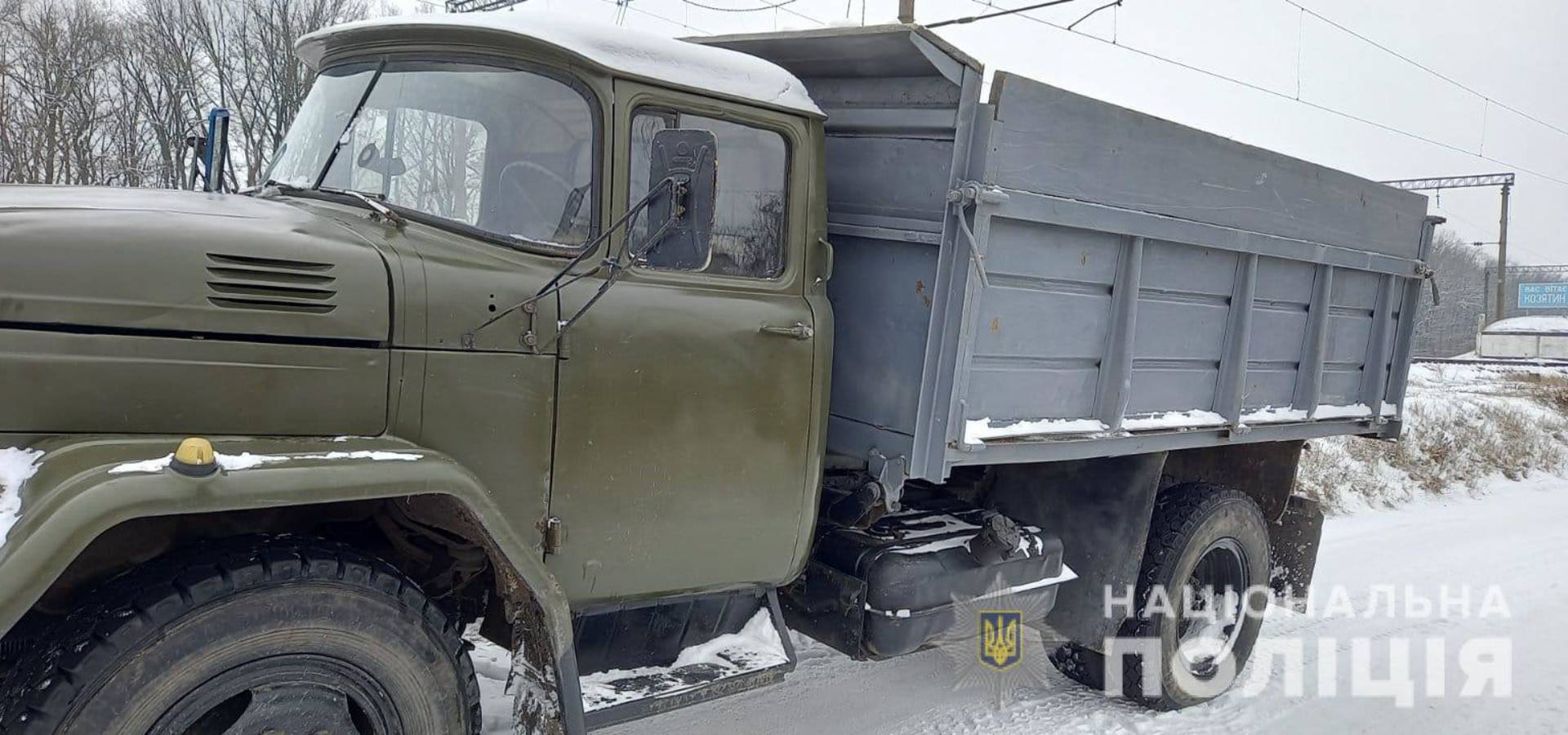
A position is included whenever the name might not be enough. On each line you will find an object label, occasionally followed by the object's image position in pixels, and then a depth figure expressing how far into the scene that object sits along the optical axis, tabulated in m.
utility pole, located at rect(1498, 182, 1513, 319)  34.66
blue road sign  56.25
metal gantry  31.23
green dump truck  2.30
